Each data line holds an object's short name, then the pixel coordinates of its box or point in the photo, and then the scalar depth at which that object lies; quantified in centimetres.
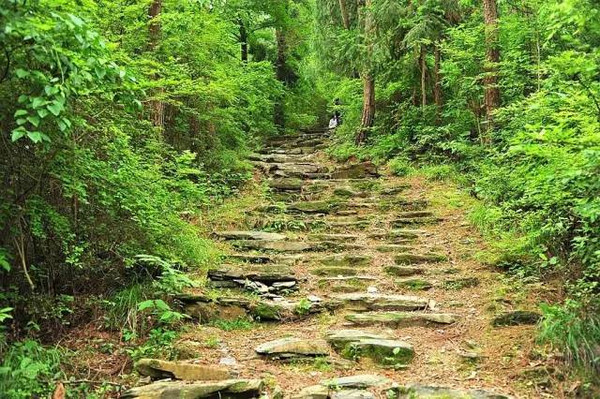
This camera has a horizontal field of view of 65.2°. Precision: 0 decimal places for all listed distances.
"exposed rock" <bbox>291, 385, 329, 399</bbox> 353
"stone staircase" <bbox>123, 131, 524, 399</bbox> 370
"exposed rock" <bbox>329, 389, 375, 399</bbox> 351
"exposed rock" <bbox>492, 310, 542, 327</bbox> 455
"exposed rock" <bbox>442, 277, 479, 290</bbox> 572
